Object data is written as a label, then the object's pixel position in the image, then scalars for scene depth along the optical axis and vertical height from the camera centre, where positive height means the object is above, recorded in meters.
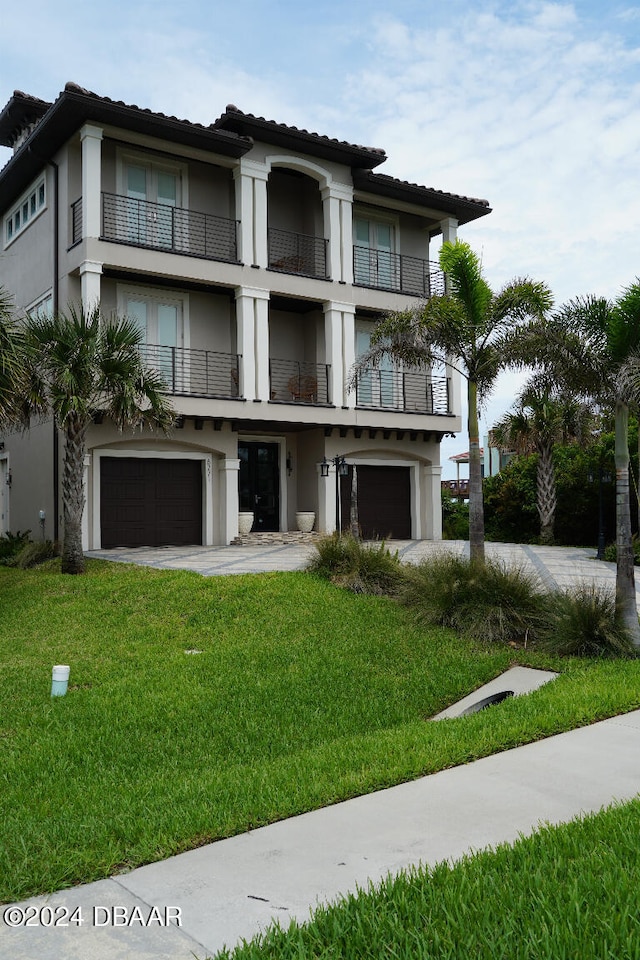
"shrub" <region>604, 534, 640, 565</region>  18.33 -1.11
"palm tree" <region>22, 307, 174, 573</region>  14.21 +2.31
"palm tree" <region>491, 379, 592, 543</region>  23.91 +2.12
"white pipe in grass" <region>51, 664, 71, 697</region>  7.53 -1.59
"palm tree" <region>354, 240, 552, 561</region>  13.63 +3.21
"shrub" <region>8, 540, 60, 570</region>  17.05 -0.93
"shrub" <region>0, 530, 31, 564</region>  18.69 -0.79
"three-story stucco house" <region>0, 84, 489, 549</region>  19.45 +5.64
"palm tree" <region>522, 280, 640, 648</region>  9.71 +1.84
